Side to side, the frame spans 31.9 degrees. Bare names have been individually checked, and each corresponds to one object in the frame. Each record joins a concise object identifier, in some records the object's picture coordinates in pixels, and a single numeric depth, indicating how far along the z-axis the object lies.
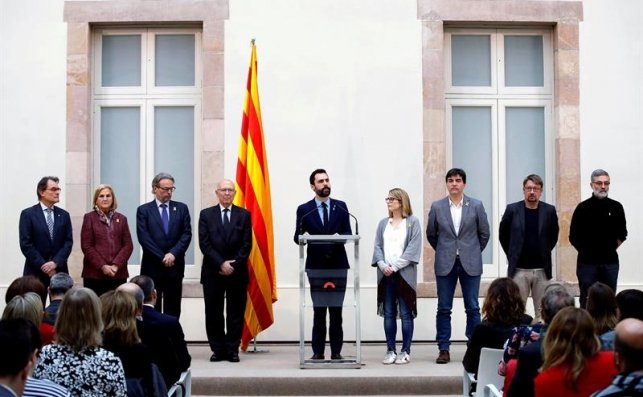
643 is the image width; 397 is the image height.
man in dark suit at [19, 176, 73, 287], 8.91
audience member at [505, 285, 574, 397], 4.52
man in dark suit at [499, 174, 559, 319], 8.89
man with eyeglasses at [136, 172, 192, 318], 8.97
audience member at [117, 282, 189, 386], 5.57
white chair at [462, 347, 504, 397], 5.66
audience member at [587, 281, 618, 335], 5.29
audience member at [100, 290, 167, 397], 4.86
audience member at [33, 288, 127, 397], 4.36
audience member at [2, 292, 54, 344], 5.15
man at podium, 8.58
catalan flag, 9.47
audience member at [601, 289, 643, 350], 5.18
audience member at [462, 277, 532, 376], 6.01
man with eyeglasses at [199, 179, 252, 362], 8.94
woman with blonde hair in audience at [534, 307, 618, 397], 4.11
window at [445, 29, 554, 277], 10.77
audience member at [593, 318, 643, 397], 3.29
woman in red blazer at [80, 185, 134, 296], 8.91
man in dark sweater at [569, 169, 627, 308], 9.00
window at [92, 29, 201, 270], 10.69
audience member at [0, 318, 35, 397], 3.14
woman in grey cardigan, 8.77
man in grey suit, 8.88
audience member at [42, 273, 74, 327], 6.02
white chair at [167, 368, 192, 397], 5.56
